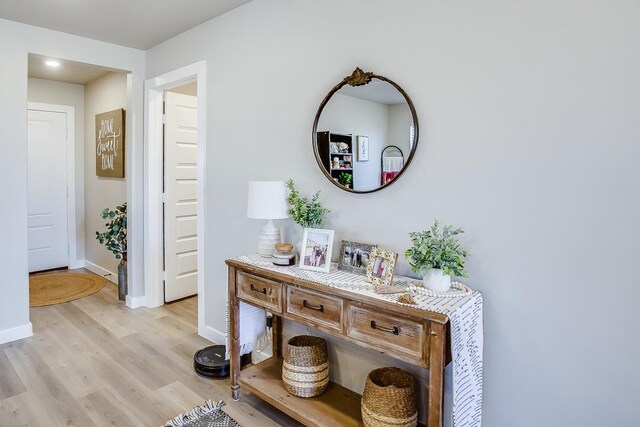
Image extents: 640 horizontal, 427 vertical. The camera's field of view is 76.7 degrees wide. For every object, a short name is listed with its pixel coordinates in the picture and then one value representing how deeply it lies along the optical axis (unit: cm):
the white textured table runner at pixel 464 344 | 154
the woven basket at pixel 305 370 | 213
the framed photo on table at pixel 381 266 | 184
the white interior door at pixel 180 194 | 391
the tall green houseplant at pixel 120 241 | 415
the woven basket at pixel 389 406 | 175
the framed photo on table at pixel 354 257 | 203
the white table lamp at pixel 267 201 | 231
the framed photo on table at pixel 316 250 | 210
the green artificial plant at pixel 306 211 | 228
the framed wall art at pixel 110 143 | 450
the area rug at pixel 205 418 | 215
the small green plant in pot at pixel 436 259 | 167
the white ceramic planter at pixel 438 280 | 170
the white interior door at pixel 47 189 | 517
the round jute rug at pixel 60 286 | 418
